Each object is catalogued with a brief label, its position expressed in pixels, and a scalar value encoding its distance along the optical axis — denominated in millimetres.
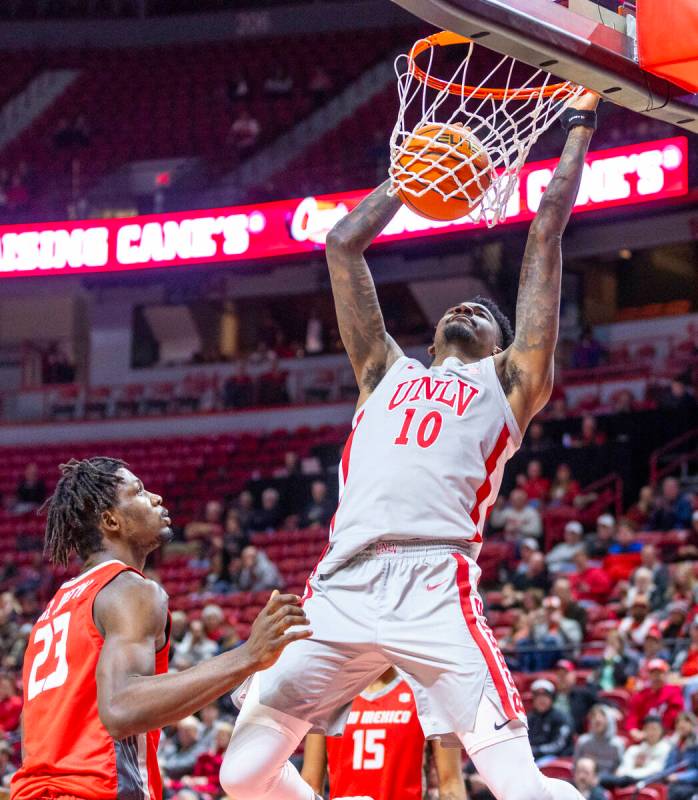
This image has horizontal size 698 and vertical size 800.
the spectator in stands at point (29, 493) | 19047
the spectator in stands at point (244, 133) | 22344
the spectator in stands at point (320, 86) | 22875
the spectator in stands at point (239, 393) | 20938
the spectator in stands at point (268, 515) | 16594
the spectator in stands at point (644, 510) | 14171
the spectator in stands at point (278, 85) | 23234
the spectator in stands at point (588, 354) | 18531
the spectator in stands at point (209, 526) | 16812
